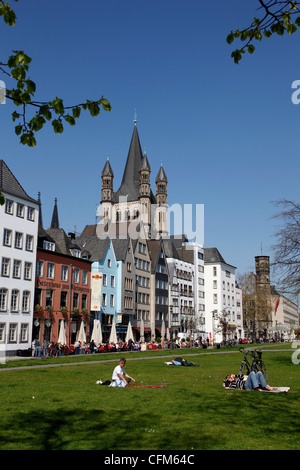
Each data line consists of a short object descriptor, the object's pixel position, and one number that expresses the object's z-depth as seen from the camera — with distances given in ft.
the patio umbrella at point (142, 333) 229.23
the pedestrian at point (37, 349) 146.92
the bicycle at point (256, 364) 56.34
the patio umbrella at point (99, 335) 181.63
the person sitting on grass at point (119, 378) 61.11
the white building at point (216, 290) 384.88
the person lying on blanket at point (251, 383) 56.75
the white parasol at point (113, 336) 194.12
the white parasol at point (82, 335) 174.80
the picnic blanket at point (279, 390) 56.12
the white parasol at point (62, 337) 166.91
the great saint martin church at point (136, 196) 508.94
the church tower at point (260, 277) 602.49
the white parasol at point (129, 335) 201.87
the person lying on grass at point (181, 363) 100.73
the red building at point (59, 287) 183.83
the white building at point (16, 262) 163.84
